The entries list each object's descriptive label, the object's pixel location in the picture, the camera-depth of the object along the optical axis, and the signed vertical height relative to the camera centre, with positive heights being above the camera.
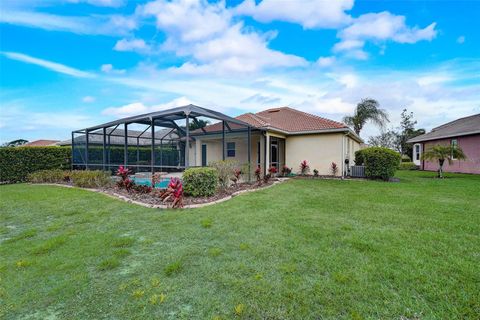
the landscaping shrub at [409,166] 25.58 -0.92
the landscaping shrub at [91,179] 11.00 -0.84
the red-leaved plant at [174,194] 7.05 -1.03
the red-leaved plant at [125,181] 9.48 -0.83
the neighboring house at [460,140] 18.11 +1.47
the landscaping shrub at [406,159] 33.12 -0.22
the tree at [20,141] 40.49 +3.51
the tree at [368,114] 27.75 +5.01
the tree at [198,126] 15.08 +2.40
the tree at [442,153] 15.34 +0.25
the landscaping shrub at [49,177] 12.93 -0.82
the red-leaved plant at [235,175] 10.68 -0.69
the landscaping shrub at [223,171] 10.16 -0.47
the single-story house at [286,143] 14.77 +1.07
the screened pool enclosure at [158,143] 13.36 +1.19
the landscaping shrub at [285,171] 15.53 -0.78
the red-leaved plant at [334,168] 15.01 -0.64
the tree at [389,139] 38.81 +2.99
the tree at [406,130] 37.59 +4.27
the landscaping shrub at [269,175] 12.23 -0.81
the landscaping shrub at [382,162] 13.77 -0.25
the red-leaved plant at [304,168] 15.72 -0.61
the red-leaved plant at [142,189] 9.09 -1.07
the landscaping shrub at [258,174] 11.90 -0.73
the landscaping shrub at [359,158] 15.19 -0.04
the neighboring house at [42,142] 43.83 +3.63
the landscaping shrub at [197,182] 8.55 -0.79
